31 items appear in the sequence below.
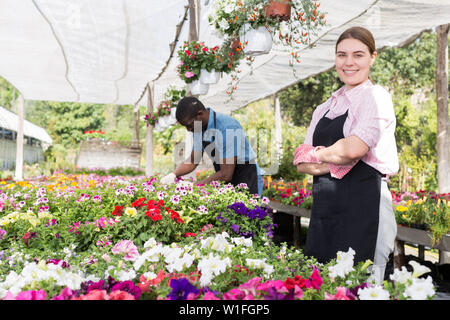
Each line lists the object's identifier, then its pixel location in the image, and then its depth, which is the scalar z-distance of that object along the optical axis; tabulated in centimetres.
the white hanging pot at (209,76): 400
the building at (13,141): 1759
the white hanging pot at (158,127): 818
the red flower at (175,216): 191
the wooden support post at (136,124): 1393
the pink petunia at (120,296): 87
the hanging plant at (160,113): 704
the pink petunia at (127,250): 140
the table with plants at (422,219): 335
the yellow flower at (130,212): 192
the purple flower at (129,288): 96
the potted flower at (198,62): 395
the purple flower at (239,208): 206
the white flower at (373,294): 86
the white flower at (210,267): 104
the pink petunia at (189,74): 404
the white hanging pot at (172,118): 669
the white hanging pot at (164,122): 731
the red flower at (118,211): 204
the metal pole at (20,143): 1085
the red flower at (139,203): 203
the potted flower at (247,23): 300
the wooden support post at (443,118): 512
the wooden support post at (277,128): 997
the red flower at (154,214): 183
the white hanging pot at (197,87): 415
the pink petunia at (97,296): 86
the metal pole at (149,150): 1015
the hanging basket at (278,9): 286
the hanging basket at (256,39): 307
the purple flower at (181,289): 90
